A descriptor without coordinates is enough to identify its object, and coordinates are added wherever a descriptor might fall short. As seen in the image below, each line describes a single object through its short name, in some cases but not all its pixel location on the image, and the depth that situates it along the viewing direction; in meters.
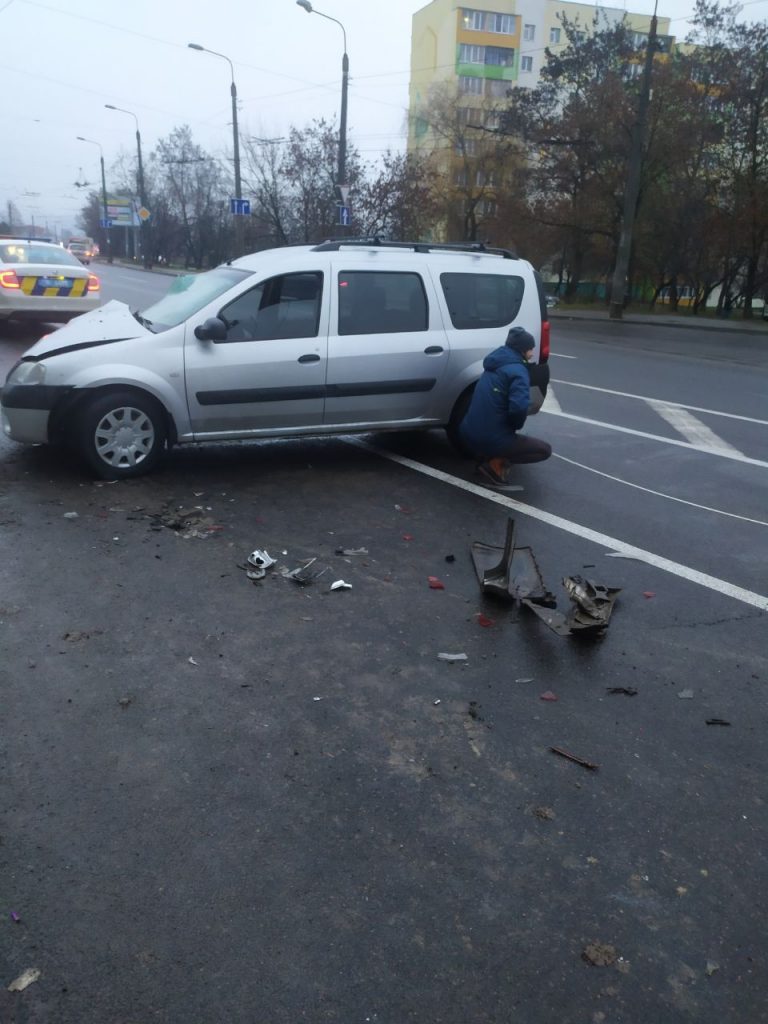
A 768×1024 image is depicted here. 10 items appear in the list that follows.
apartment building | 74.62
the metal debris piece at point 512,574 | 5.11
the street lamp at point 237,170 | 35.84
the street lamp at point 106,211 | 67.66
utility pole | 27.02
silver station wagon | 6.79
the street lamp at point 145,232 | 59.23
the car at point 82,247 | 70.12
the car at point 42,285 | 14.66
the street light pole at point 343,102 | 26.16
